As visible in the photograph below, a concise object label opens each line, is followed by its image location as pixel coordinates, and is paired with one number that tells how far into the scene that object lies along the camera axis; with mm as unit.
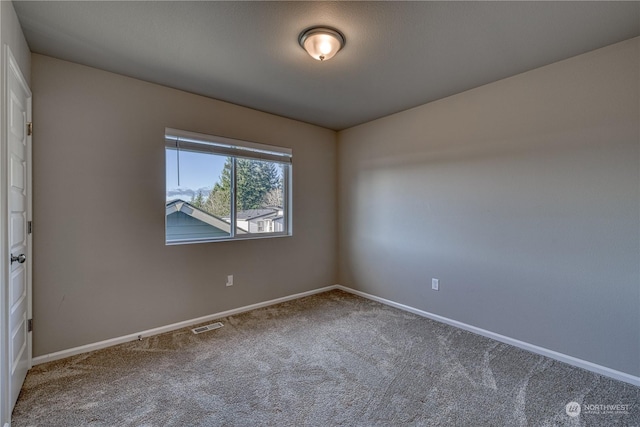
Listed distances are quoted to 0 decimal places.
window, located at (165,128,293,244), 2998
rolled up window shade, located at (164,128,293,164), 2936
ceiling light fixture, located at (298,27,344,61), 1953
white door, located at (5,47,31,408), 1704
